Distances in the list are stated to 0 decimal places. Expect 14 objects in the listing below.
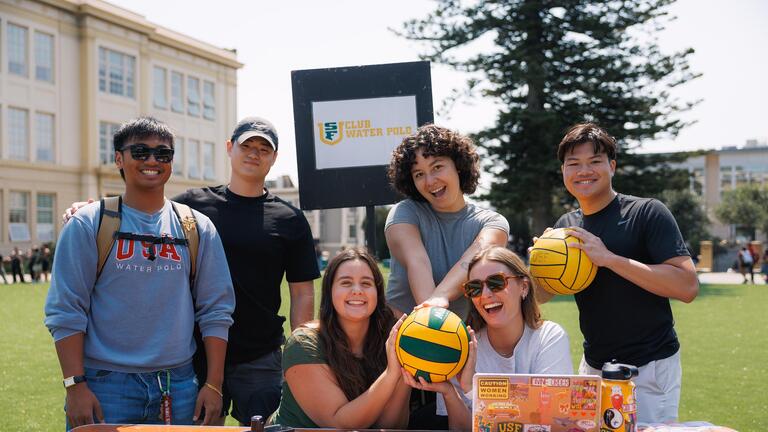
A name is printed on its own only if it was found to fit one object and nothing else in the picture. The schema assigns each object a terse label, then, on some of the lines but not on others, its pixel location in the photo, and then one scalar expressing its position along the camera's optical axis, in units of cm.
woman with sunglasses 304
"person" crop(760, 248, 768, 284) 3198
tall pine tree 2659
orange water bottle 246
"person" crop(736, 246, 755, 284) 3021
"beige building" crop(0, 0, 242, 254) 3919
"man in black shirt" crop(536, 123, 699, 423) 343
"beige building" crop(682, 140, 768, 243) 8825
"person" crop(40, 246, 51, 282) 2978
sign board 456
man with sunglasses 315
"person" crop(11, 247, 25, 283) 2867
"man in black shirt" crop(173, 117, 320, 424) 395
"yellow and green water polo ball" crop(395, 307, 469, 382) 267
